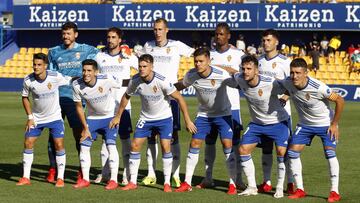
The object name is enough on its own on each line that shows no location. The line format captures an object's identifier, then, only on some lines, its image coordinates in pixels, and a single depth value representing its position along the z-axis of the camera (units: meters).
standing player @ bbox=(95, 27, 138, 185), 12.80
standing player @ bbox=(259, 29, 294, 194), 11.93
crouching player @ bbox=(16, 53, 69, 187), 12.41
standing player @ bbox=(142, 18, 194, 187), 12.80
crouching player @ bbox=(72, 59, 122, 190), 12.18
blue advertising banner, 37.56
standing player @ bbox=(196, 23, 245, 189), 12.33
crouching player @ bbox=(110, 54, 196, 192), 11.85
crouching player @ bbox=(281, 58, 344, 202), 10.94
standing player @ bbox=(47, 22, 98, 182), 13.10
